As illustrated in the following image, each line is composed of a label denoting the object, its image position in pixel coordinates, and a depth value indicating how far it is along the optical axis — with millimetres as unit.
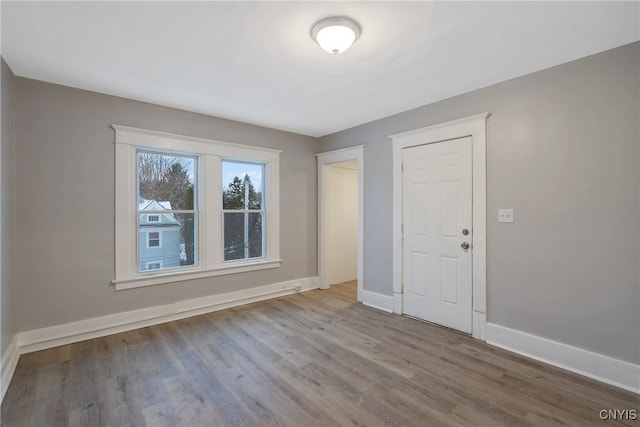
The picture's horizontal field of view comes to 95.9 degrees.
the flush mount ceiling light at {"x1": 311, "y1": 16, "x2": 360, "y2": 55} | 1897
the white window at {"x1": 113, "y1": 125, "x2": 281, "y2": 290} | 3217
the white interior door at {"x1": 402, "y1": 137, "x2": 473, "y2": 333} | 3104
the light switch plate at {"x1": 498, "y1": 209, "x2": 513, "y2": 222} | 2774
